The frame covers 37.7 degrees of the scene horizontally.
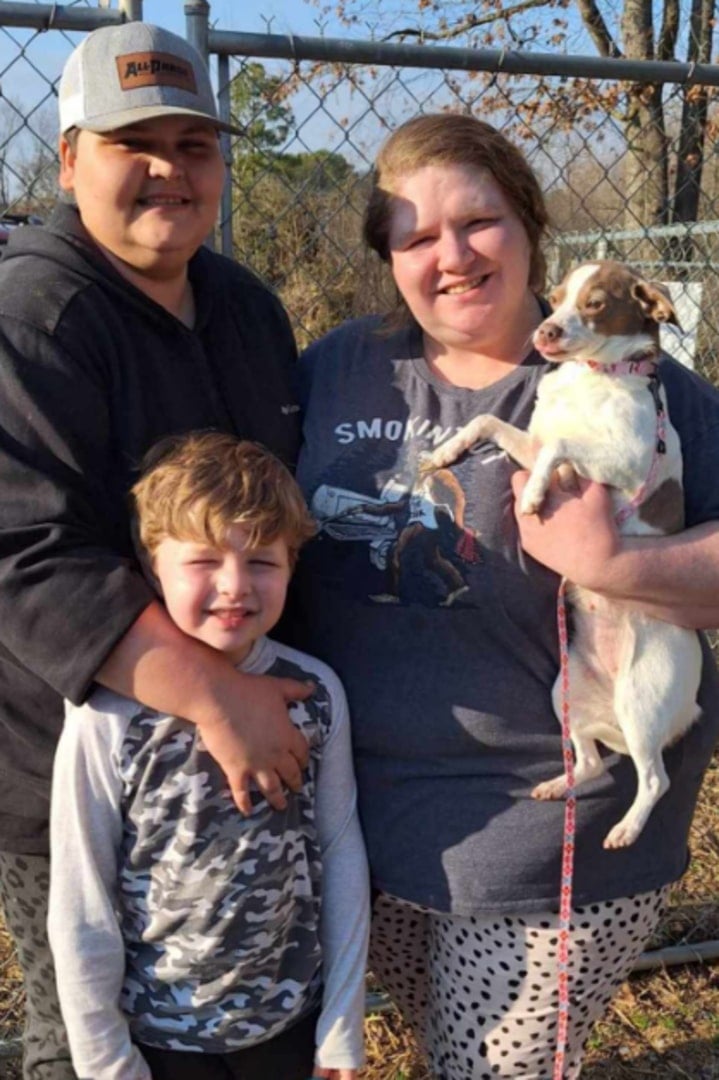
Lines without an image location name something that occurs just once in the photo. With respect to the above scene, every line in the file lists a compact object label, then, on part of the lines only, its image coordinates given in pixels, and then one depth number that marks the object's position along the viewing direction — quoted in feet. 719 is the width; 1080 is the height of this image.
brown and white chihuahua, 6.12
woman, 6.01
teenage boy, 5.25
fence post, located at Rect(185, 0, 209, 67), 7.25
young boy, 5.41
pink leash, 5.91
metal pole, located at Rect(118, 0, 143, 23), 6.93
